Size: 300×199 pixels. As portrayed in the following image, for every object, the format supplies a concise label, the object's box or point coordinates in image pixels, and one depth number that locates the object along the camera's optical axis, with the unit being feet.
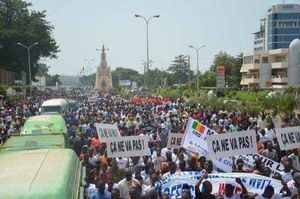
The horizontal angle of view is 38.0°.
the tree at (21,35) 205.14
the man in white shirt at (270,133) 43.84
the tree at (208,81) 256.73
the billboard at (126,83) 361.47
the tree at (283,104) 66.39
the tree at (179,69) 435.94
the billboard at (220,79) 138.68
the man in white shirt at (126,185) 23.82
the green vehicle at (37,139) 31.24
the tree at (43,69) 485.07
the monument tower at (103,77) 448.65
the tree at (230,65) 275.18
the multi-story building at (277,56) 207.92
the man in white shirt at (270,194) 21.06
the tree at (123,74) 584.40
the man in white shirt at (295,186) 21.79
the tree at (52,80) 575.79
